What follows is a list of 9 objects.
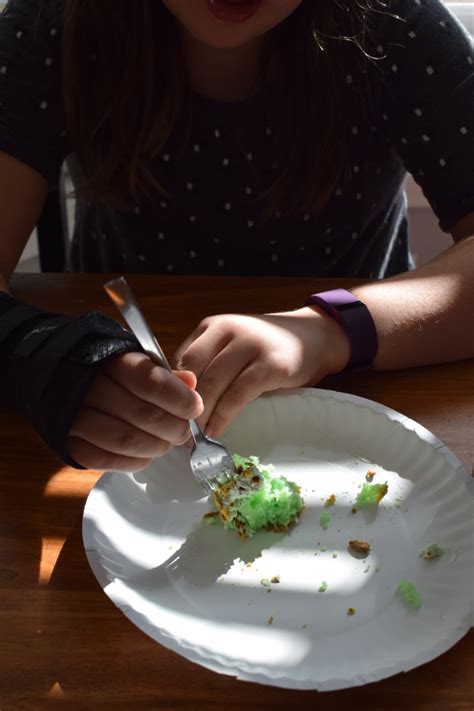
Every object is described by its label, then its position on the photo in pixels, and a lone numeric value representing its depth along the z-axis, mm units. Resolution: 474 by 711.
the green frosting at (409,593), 530
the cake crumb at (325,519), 618
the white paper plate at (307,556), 493
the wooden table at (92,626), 468
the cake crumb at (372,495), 633
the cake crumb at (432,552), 567
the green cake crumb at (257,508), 612
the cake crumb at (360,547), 586
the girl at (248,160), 732
